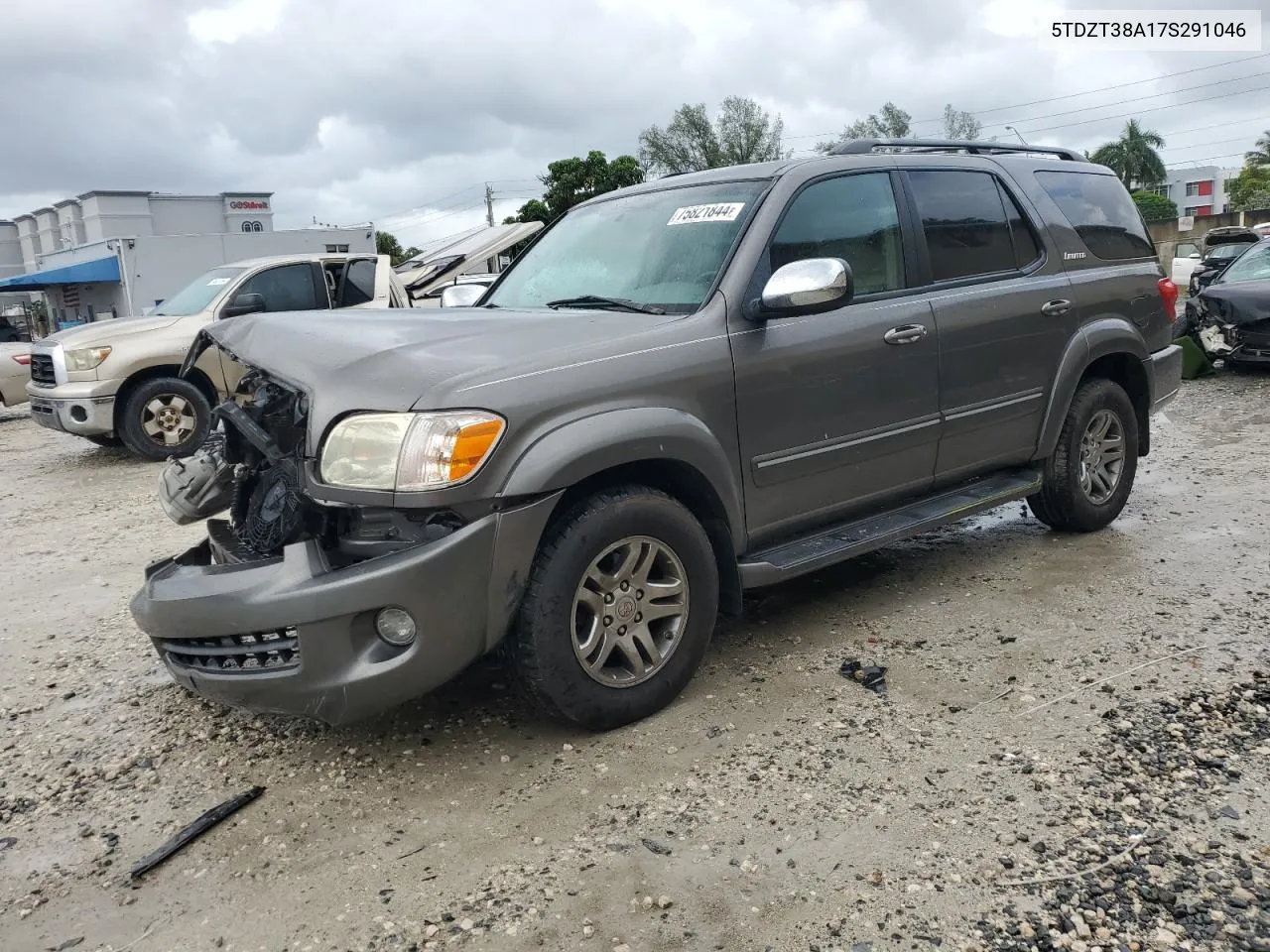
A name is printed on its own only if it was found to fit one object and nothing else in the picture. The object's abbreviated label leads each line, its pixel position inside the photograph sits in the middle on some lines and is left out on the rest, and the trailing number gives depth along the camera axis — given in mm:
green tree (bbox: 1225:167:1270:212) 63625
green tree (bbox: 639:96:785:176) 68375
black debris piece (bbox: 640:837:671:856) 2666
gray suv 2881
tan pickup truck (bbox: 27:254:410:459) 8688
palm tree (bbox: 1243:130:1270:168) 67500
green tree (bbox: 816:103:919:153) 63806
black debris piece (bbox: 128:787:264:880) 2730
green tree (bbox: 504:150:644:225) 42625
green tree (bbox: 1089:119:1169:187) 66188
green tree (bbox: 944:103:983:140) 68688
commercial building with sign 26984
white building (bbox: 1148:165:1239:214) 91312
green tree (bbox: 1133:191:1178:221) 51916
